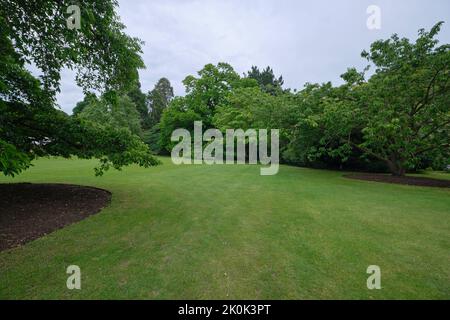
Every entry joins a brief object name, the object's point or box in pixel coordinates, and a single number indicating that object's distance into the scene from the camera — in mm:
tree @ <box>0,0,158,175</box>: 5383
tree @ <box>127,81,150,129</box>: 43438
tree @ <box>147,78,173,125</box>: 44562
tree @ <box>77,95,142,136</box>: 31906
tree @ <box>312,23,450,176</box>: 9828
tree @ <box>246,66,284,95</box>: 40438
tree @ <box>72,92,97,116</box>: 47775
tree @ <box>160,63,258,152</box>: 28453
